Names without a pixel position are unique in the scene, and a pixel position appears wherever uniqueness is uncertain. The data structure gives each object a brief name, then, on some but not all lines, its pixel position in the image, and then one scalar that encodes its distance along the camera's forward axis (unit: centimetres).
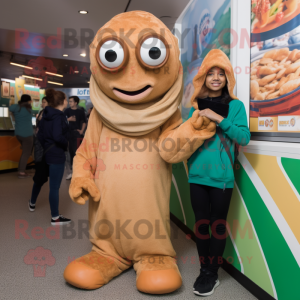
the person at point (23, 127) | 556
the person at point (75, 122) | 503
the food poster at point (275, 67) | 147
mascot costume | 164
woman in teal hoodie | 164
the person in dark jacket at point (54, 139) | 280
